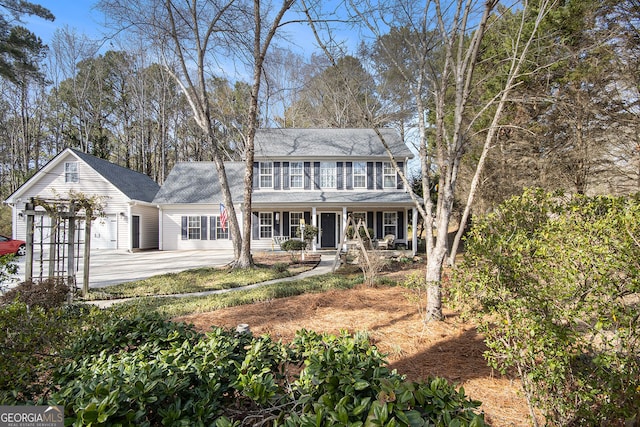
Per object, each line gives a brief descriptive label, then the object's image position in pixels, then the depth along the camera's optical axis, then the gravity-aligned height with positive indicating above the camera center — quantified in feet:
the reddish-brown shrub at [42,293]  17.60 -4.00
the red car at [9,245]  49.63 -3.34
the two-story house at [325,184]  54.70 +6.91
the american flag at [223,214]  49.70 +1.40
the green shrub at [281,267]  35.06 -5.06
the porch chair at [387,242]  50.55 -3.22
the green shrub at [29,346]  6.68 -2.94
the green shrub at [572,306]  6.99 -2.00
